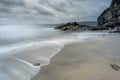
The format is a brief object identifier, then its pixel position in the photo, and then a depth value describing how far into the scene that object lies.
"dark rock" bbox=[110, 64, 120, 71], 3.91
